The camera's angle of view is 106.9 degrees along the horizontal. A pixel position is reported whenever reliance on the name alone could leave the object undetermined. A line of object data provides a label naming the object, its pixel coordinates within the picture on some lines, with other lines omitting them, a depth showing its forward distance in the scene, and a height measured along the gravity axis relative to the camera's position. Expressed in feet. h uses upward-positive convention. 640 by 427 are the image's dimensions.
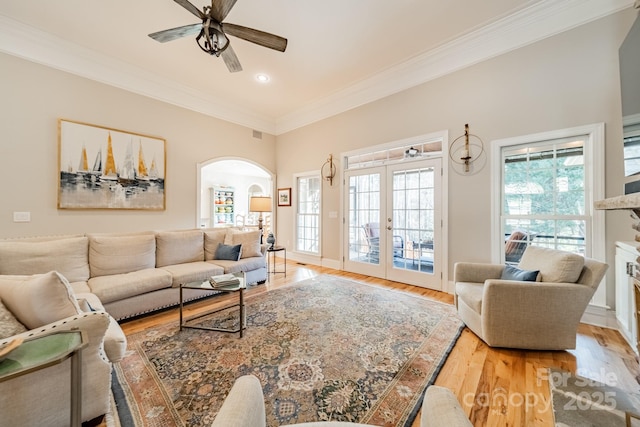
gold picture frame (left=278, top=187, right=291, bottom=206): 19.02 +1.47
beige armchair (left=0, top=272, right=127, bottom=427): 3.53 -2.52
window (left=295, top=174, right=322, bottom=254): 17.43 +0.03
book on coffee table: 7.92 -2.28
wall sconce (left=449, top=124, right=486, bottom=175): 10.48 +2.82
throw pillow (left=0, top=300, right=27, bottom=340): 3.76 -1.83
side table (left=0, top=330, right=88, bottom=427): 2.90 -1.87
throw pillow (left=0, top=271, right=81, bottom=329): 4.08 -1.50
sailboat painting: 10.89 +2.31
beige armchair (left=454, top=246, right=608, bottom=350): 6.31 -2.46
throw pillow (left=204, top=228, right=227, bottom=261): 12.35 -1.41
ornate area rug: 4.71 -3.83
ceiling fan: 7.11 +5.96
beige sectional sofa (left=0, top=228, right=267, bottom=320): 7.79 -1.97
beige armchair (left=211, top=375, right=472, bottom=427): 2.22 -1.97
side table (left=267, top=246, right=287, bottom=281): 14.17 -3.68
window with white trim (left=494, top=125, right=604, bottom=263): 8.27 +0.90
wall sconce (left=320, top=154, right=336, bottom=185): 16.01 +3.06
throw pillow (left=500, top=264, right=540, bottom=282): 6.93 -1.83
